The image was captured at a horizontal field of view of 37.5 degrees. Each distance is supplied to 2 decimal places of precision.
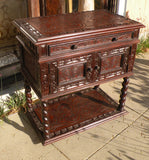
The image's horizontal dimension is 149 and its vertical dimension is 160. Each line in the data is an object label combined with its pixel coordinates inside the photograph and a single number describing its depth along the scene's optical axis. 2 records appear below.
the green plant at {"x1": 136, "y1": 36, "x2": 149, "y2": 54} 5.09
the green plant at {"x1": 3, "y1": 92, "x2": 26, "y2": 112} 3.00
